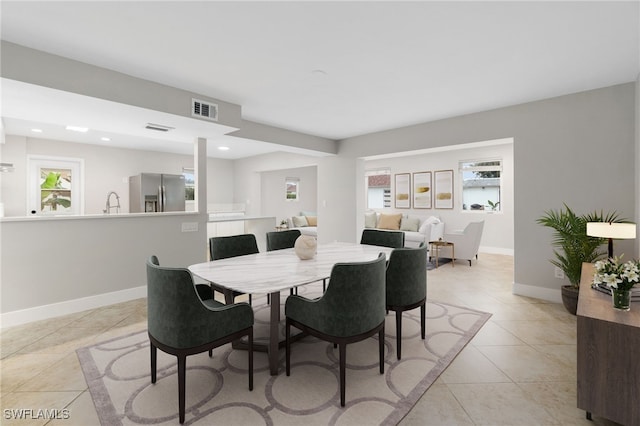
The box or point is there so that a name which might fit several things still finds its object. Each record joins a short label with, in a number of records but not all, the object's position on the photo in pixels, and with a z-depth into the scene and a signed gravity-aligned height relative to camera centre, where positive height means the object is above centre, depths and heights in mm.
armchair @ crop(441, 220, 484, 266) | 5484 -589
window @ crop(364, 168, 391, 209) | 8539 +662
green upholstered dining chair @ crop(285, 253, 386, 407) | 1760 -608
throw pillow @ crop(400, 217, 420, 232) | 7078 -346
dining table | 1888 -459
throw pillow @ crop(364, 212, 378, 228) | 7750 -268
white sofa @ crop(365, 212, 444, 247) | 6105 -363
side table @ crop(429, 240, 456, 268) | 5645 -681
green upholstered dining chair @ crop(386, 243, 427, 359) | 2336 -559
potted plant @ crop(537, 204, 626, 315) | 3082 -375
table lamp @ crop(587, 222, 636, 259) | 2506 -186
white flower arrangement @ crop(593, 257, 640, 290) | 1625 -377
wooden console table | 1470 -801
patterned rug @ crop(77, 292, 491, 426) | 1656 -1148
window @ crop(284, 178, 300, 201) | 9604 +701
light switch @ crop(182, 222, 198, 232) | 4105 -224
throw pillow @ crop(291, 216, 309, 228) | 8588 -320
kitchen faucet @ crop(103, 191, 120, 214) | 5826 +98
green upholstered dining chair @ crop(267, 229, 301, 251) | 3493 -355
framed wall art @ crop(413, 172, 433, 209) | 7621 +513
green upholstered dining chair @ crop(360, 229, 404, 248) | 3478 -346
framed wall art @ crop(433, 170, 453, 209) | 7266 +516
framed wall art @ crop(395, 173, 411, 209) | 7969 +534
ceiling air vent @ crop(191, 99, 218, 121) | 3346 +1176
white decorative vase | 2621 -331
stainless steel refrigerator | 6027 +380
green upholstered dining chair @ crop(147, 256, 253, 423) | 1585 -614
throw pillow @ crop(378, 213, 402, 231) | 7336 -284
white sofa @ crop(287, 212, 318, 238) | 8423 -358
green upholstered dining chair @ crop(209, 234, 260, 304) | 2912 -371
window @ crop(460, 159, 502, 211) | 6750 +591
